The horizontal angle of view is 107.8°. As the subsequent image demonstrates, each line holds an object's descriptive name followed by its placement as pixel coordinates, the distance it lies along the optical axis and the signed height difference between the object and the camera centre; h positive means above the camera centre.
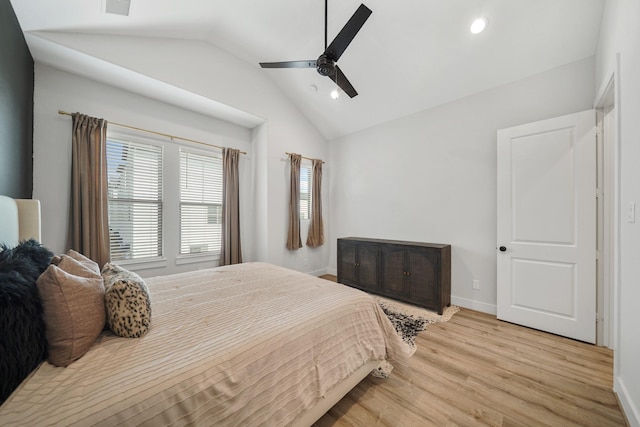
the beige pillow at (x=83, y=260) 1.36 -0.28
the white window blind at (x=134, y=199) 2.81 +0.18
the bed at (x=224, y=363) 0.77 -0.61
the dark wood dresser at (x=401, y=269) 2.90 -0.79
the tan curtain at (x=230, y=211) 3.62 +0.03
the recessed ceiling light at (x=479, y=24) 2.33 +1.91
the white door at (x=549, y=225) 2.22 -0.13
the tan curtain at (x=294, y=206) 4.11 +0.13
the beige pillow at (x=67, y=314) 0.88 -0.40
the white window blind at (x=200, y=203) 3.38 +0.16
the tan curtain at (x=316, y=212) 4.47 +0.02
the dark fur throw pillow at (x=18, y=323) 0.73 -0.37
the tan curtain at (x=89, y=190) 2.48 +0.25
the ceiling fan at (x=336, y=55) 1.79 +1.42
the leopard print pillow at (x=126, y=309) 1.10 -0.46
